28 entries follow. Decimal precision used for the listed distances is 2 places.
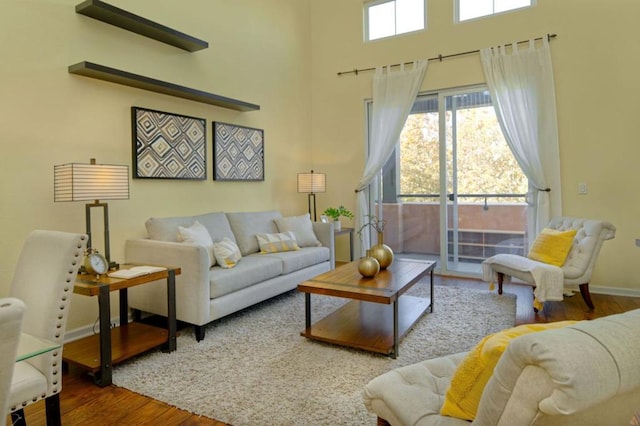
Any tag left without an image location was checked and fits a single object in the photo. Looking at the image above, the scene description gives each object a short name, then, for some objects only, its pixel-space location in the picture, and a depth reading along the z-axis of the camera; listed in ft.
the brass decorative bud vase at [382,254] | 11.00
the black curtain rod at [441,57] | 14.39
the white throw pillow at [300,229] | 14.92
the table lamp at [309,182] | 17.28
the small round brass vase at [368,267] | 10.17
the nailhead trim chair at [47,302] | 5.08
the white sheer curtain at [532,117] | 14.37
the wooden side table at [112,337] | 7.65
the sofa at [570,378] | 2.32
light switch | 14.05
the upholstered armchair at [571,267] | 11.09
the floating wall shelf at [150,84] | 9.75
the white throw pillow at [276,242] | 13.52
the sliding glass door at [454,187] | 15.55
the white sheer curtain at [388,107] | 16.83
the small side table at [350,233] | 16.57
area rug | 6.68
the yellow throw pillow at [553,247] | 11.84
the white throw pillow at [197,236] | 10.85
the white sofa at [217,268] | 9.60
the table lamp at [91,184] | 8.51
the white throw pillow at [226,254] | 11.16
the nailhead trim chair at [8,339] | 3.07
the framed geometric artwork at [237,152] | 14.07
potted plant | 16.93
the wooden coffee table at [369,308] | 8.79
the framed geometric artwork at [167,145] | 11.40
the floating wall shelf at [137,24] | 9.84
